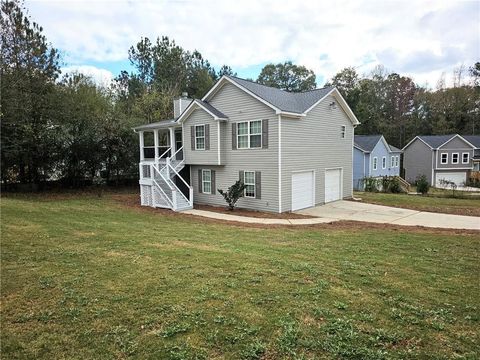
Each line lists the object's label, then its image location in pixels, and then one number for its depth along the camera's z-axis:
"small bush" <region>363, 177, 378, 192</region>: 26.95
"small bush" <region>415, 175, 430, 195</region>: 24.16
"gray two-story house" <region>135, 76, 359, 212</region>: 15.24
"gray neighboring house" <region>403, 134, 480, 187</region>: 37.19
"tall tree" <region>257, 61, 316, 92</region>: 55.48
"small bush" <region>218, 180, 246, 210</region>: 15.67
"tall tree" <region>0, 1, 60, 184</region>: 18.00
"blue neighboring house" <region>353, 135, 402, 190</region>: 31.25
